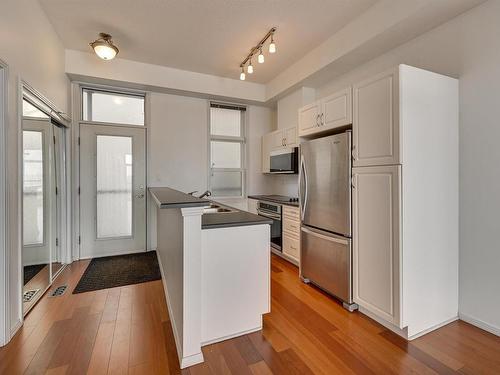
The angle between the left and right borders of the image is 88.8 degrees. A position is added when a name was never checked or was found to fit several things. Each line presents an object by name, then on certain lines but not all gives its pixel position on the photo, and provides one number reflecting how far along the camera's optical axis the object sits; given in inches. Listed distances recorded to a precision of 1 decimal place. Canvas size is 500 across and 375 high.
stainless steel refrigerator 94.7
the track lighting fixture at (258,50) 118.2
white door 153.5
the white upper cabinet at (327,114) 95.7
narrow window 187.3
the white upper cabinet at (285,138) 155.5
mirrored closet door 94.4
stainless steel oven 152.2
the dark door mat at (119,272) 117.5
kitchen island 65.7
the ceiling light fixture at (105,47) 115.6
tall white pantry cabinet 76.2
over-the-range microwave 155.6
